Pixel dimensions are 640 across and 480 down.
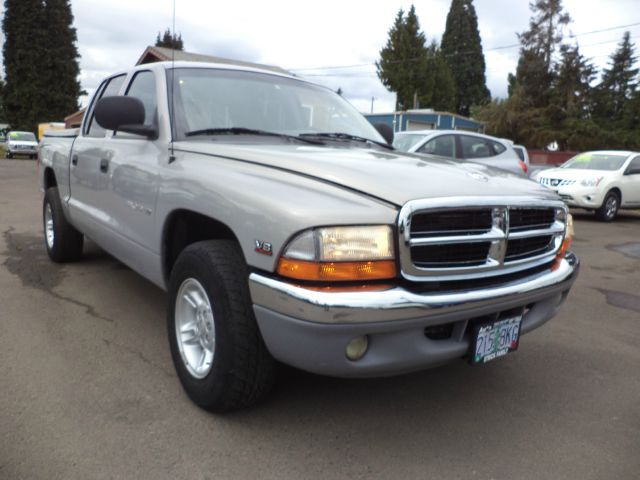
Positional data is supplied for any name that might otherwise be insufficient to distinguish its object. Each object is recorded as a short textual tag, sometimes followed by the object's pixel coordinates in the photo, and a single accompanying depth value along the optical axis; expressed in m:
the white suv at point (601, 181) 11.23
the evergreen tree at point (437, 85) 51.47
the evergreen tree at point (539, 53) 39.81
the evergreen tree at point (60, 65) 51.69
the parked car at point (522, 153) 11.73
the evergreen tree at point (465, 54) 59.06
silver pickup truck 2.05
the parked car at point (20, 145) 30.22
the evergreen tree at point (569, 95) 37.19
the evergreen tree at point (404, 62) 50.88
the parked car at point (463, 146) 9.54
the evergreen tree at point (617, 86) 37.09
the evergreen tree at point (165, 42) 43.78
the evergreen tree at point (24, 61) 50.88
